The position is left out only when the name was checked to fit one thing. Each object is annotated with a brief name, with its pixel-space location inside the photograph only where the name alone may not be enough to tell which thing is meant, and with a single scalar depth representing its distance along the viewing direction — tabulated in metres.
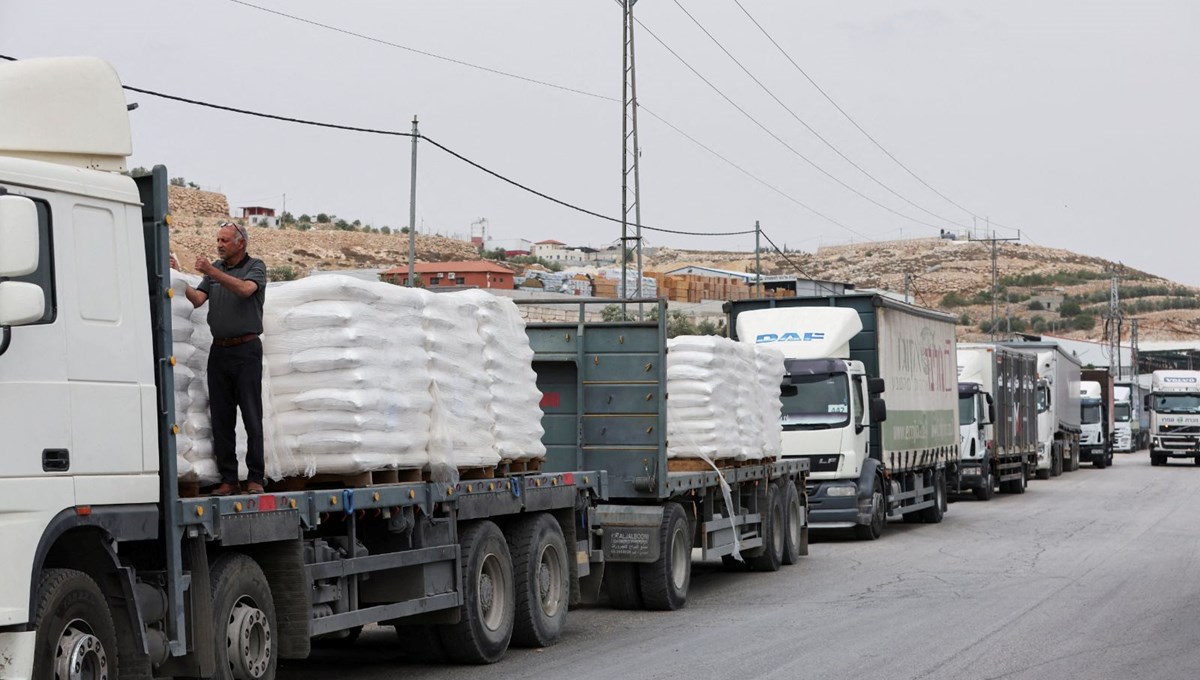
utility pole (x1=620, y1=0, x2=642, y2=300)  32.16
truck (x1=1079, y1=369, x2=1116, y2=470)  51.34
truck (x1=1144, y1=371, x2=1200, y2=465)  51.97
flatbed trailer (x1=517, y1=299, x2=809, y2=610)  14.55
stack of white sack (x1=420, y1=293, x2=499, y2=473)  10.53
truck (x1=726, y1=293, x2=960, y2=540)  22.08
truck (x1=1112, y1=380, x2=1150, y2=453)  65.62
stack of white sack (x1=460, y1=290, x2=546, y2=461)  11.54
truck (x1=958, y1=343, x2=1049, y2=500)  32.81
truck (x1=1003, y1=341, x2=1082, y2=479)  42.09
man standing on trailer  8.57
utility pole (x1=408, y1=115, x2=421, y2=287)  30.85
